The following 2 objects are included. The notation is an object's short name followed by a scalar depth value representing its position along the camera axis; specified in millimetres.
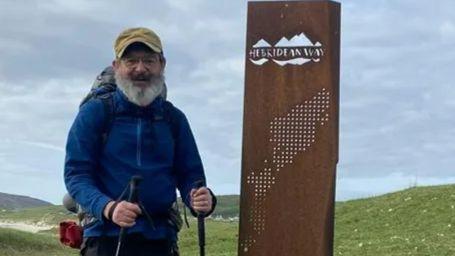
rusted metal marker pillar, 5984
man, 4895
